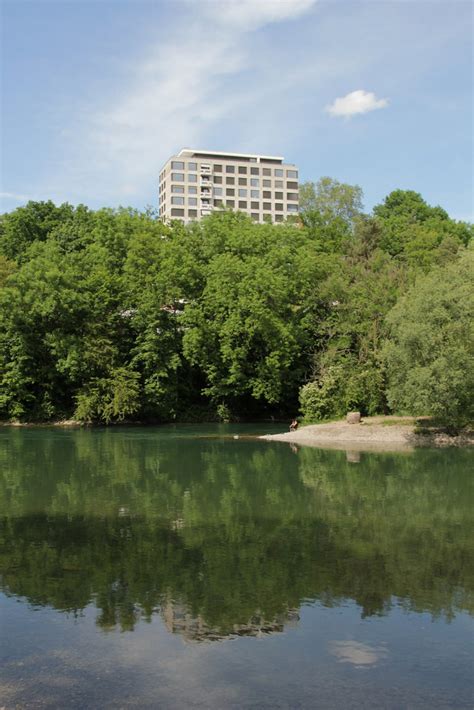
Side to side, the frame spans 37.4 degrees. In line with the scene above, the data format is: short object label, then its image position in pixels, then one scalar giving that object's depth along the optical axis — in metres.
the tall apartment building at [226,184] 136.88
